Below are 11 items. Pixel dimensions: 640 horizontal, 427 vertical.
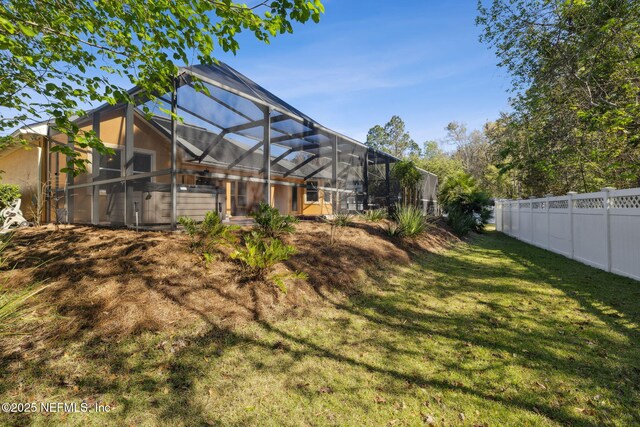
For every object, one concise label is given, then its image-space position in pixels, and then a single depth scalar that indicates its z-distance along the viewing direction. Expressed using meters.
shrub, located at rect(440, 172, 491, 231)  14.59
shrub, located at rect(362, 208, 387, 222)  8.99
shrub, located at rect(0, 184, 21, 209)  9.01
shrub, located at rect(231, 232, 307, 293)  3.84
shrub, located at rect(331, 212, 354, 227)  7.05
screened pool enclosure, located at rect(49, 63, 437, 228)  6.05
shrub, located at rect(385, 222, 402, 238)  7.59
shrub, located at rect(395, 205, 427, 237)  7.69
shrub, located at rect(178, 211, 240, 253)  4.39
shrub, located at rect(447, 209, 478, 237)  11.37
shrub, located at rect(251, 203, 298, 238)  5.40
